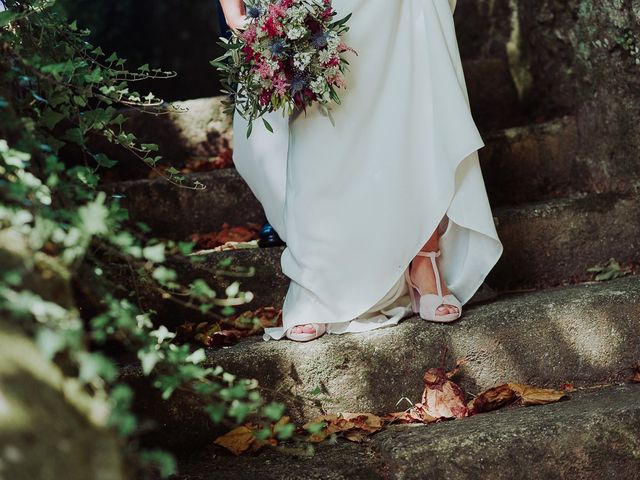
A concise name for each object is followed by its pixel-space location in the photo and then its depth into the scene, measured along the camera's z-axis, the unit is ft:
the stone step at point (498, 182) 12.00
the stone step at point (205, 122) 13.21
